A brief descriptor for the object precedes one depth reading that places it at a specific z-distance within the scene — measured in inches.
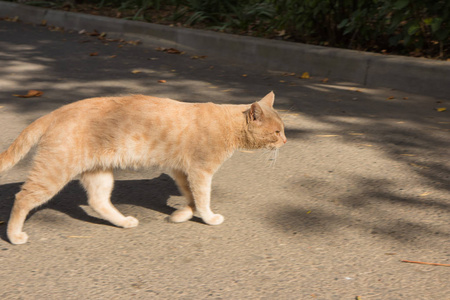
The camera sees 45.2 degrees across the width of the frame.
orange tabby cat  118.3
